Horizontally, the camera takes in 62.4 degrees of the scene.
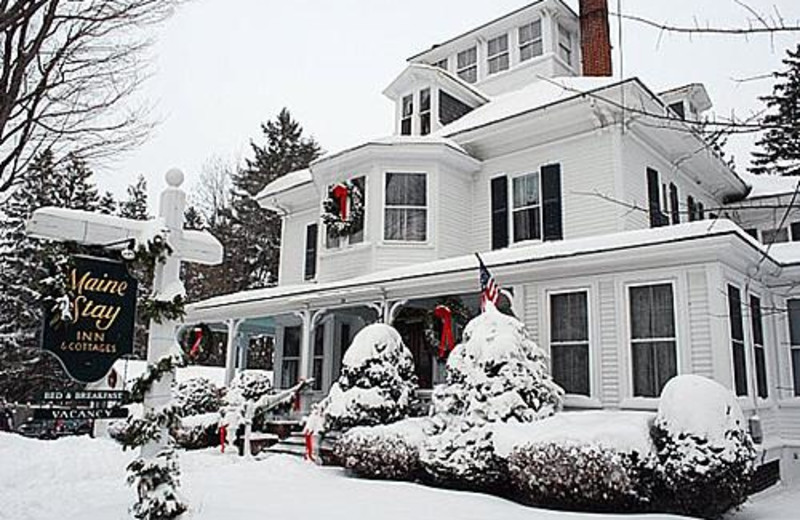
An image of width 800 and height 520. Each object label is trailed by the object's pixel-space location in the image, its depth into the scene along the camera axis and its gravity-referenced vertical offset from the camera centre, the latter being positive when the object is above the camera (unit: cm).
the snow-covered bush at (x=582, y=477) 784 -120
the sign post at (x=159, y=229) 528 +110
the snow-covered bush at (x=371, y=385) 1144 -23
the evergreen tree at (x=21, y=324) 2545 +166
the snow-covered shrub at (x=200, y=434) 1516 -146
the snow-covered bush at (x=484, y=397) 919 -32
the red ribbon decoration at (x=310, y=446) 1211 -135
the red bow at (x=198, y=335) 1816 +93
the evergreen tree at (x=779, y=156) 2649 +1049
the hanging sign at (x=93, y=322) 481 +34
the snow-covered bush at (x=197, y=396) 1739 -70
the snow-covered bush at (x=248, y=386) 1502 -36
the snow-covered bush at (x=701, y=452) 771 -86
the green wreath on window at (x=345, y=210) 1566 +381
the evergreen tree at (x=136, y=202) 4216 +1086
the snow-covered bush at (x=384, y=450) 1016 -120
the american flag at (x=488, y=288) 1064 +139
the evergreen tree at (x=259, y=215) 3662 +869
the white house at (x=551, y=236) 1027 +307
